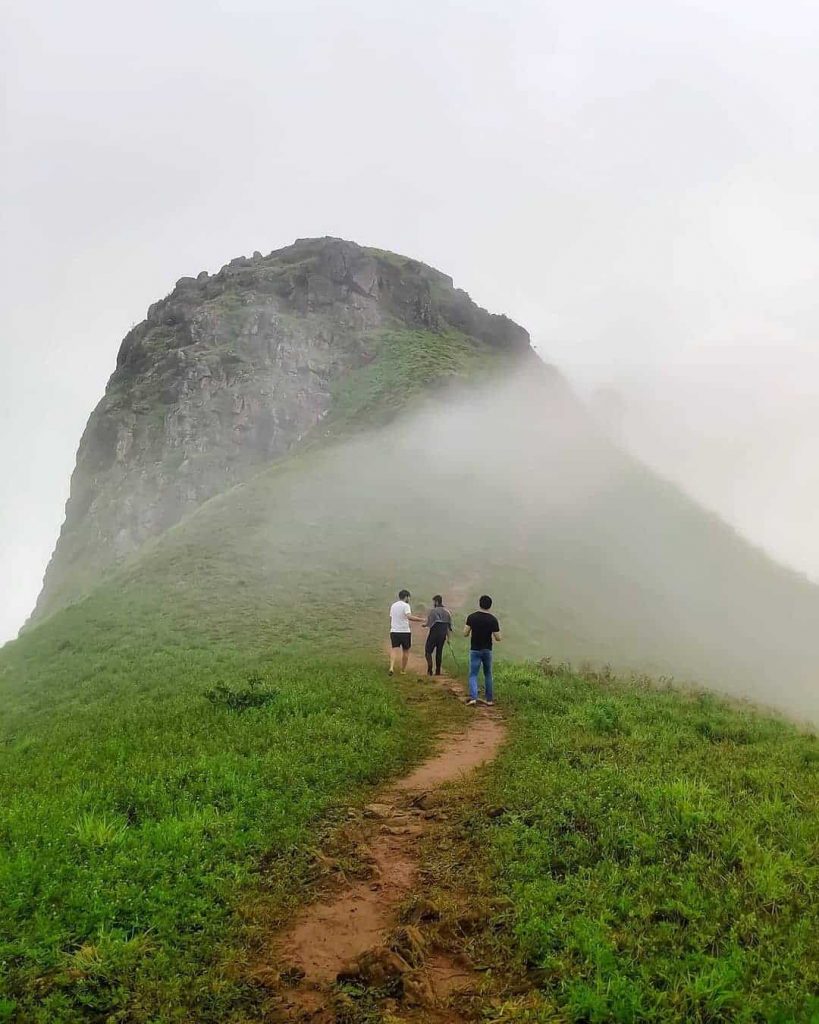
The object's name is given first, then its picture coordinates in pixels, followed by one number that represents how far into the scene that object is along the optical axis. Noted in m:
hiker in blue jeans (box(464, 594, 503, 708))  17.31
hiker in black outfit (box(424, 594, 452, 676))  21.55
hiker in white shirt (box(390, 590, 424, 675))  21.48
